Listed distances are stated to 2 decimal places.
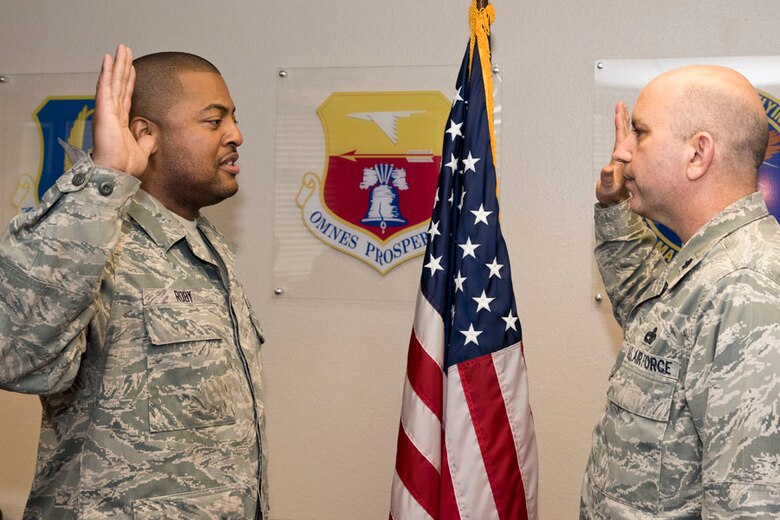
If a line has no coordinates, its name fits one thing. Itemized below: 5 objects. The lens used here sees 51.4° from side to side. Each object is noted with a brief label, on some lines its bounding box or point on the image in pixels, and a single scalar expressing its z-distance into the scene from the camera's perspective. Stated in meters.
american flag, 2.03
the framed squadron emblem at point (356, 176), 2.61
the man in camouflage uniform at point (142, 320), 1.32
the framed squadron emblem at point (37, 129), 2.82
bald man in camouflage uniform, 1.28
